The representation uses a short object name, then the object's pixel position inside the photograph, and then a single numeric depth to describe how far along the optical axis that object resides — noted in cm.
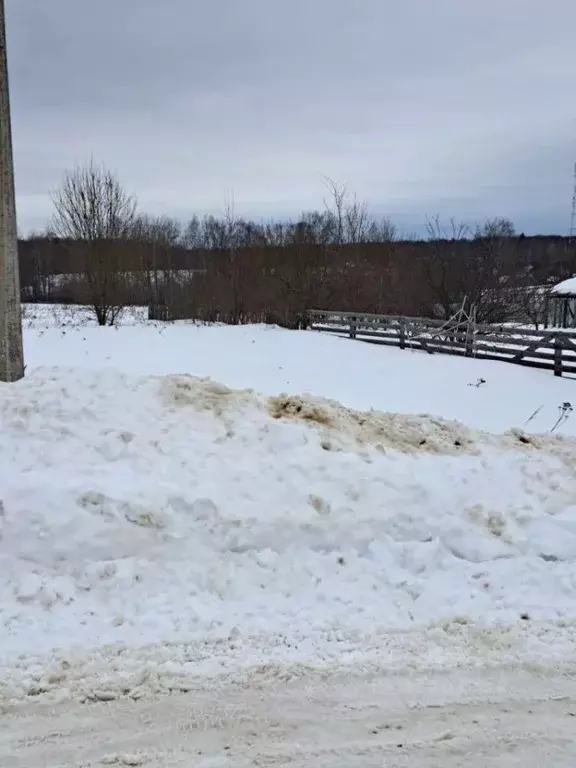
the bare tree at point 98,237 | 2606
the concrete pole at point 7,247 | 573
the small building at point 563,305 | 3544
